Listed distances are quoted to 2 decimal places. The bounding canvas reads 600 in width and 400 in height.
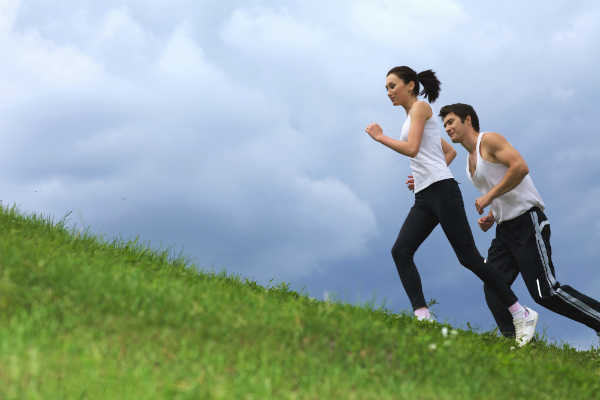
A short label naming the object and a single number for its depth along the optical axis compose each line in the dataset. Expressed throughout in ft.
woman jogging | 50.03
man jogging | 50.96
